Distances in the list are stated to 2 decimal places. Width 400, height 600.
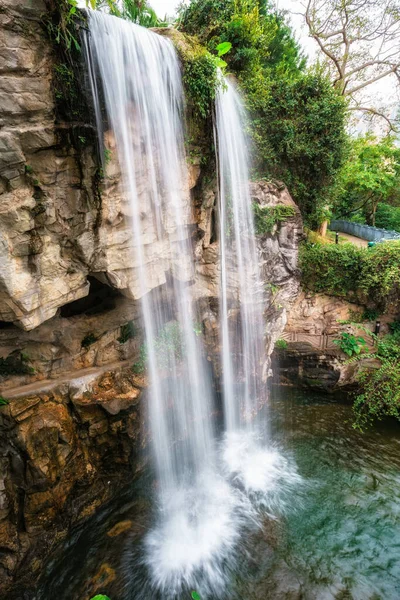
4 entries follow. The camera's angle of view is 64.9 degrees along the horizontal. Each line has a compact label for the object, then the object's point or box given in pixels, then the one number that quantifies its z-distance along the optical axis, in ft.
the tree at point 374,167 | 56.44
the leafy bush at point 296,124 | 31.89
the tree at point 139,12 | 28.45
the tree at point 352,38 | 41.24
